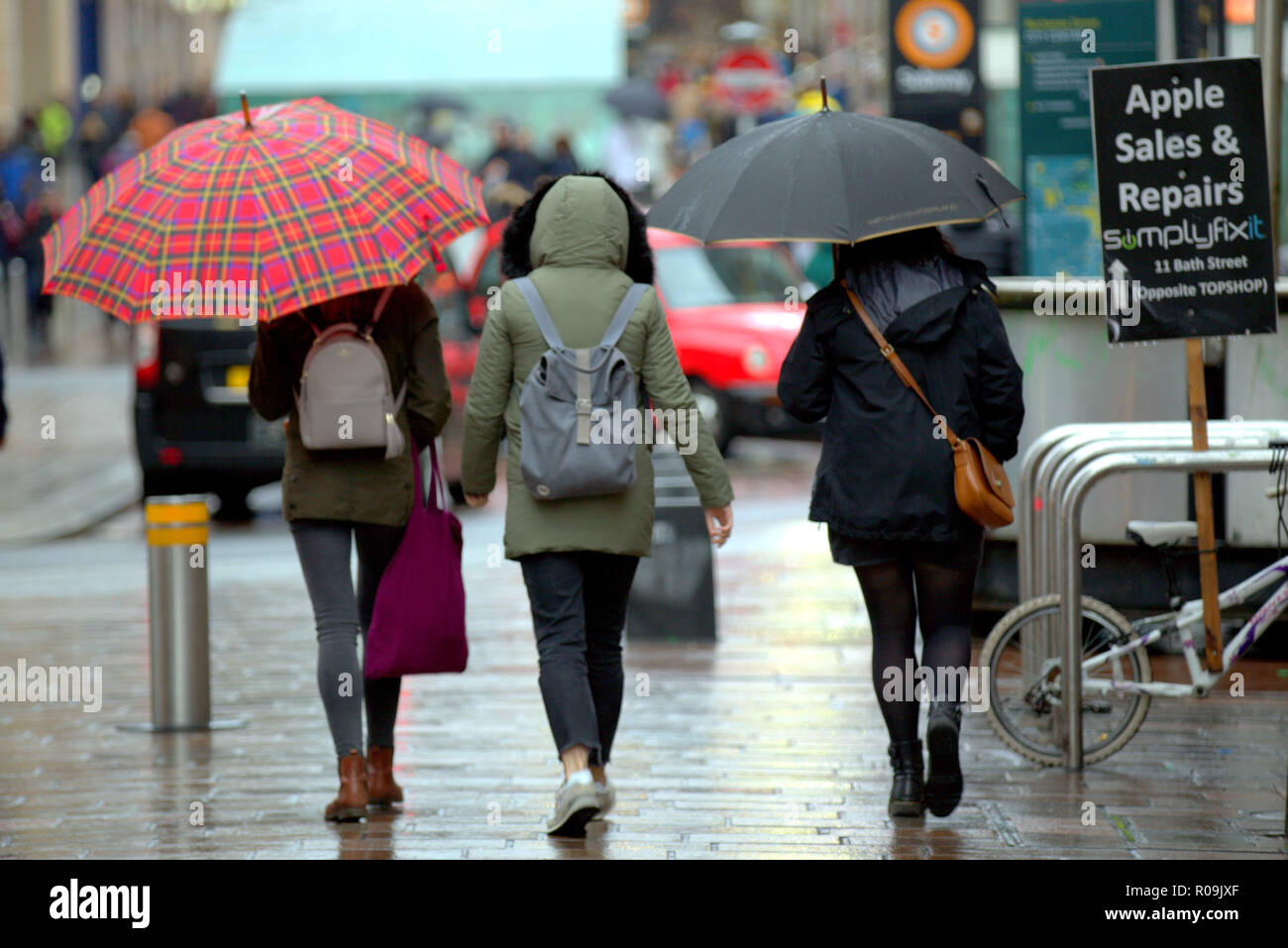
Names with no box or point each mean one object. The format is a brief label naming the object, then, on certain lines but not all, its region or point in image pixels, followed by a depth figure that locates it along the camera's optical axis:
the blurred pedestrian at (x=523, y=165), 27.55
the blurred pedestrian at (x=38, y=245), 25.48
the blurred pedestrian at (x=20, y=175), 26.83
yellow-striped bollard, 7.48
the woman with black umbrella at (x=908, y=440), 5.71
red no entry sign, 27.50
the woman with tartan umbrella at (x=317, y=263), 5.66
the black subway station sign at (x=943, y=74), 17.94
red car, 15.80
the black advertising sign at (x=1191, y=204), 6.16
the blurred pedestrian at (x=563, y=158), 26.33
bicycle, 6.36
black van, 13.08
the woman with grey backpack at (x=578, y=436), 5.56
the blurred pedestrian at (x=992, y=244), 15.19
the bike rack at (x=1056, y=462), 6.50
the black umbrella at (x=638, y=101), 30.33
